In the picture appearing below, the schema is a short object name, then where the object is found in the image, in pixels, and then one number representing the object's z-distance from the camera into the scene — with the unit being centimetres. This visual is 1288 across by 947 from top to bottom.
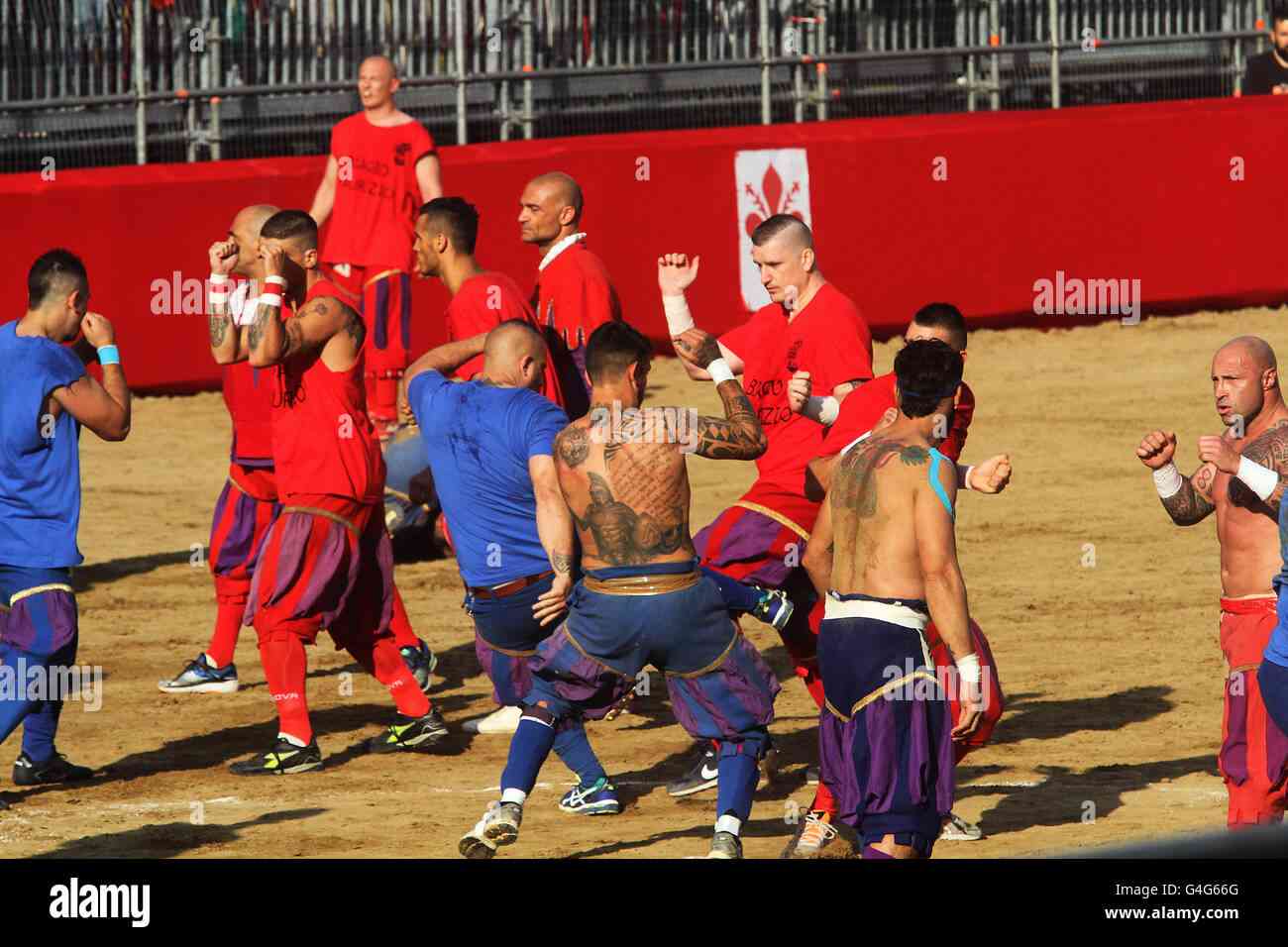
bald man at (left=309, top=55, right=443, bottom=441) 1700
